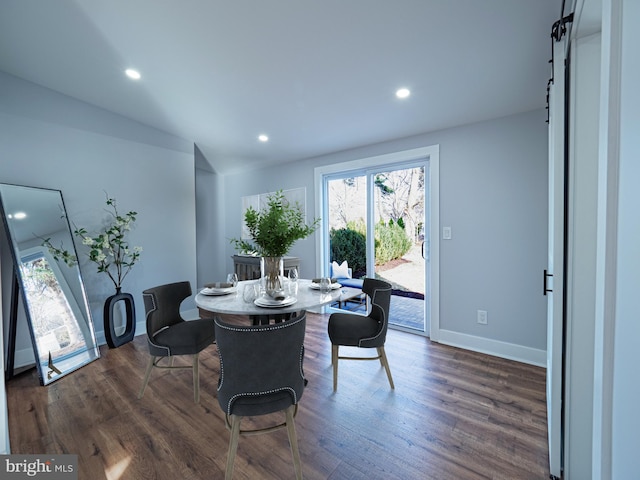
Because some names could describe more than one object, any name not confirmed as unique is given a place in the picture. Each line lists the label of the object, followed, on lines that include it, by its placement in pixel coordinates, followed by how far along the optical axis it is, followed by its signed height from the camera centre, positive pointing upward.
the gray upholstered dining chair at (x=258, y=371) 1.26 -0.67
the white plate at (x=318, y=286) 2.23 -0.45
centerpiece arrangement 1.89 -0.03
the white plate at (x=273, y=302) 1.70 -0.44
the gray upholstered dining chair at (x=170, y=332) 1.98 -0.75
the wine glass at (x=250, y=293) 1.85 -0.41
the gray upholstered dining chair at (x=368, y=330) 2.13 -0.79
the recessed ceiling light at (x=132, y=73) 2.21 +1.35
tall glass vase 1.97 -0.29
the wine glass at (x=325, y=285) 2.18 -0.43
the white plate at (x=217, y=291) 2.04 -0.43
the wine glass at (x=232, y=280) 2.21 -0.37
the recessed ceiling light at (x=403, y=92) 2.33 +1.21
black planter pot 2.88 -0.92
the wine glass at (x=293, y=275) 2.14 -0.33
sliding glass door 3.42 +0.03
